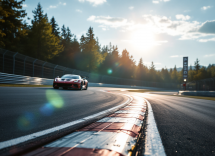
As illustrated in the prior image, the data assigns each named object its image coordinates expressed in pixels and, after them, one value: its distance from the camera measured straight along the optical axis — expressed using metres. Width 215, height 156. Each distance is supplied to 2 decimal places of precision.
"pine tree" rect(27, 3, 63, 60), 41.84
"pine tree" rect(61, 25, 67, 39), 73.55
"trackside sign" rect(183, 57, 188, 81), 31.41
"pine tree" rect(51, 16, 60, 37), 62.65
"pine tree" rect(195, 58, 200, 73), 119.12
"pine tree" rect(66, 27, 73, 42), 69.95
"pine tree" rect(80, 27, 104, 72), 52.91
